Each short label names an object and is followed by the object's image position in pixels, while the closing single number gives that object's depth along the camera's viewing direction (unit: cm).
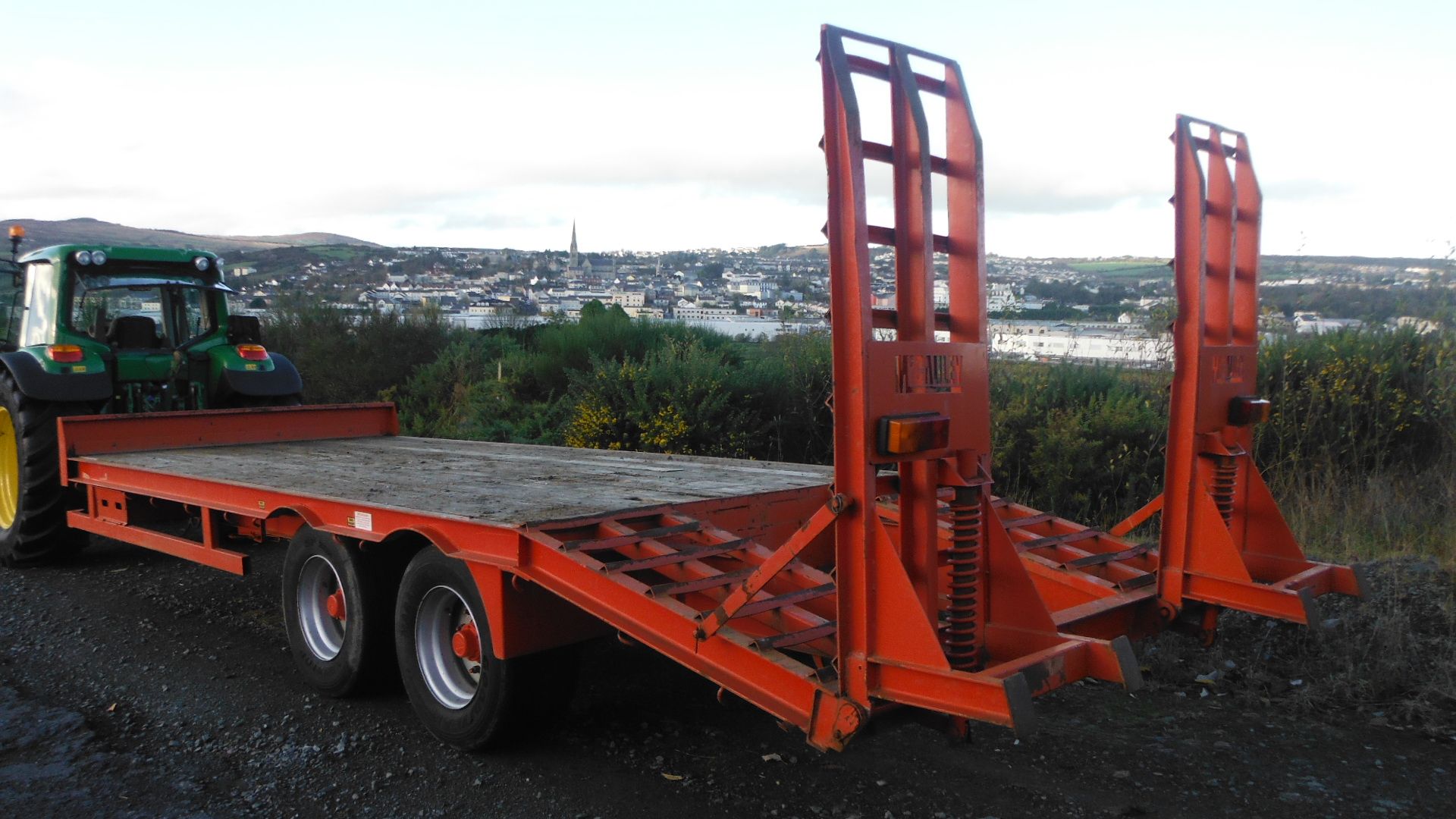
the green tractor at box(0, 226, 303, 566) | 743
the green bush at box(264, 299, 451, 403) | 1708
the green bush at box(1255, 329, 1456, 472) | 812
